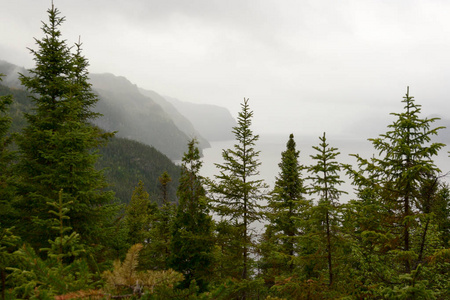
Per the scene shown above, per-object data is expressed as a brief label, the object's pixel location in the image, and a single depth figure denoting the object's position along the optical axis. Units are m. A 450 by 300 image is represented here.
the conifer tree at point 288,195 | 17.70
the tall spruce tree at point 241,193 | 12.21
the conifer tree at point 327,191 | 8.95
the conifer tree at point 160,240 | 19.59
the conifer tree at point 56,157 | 8.46
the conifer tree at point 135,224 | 20.64
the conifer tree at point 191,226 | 12.84
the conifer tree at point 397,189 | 7.50
